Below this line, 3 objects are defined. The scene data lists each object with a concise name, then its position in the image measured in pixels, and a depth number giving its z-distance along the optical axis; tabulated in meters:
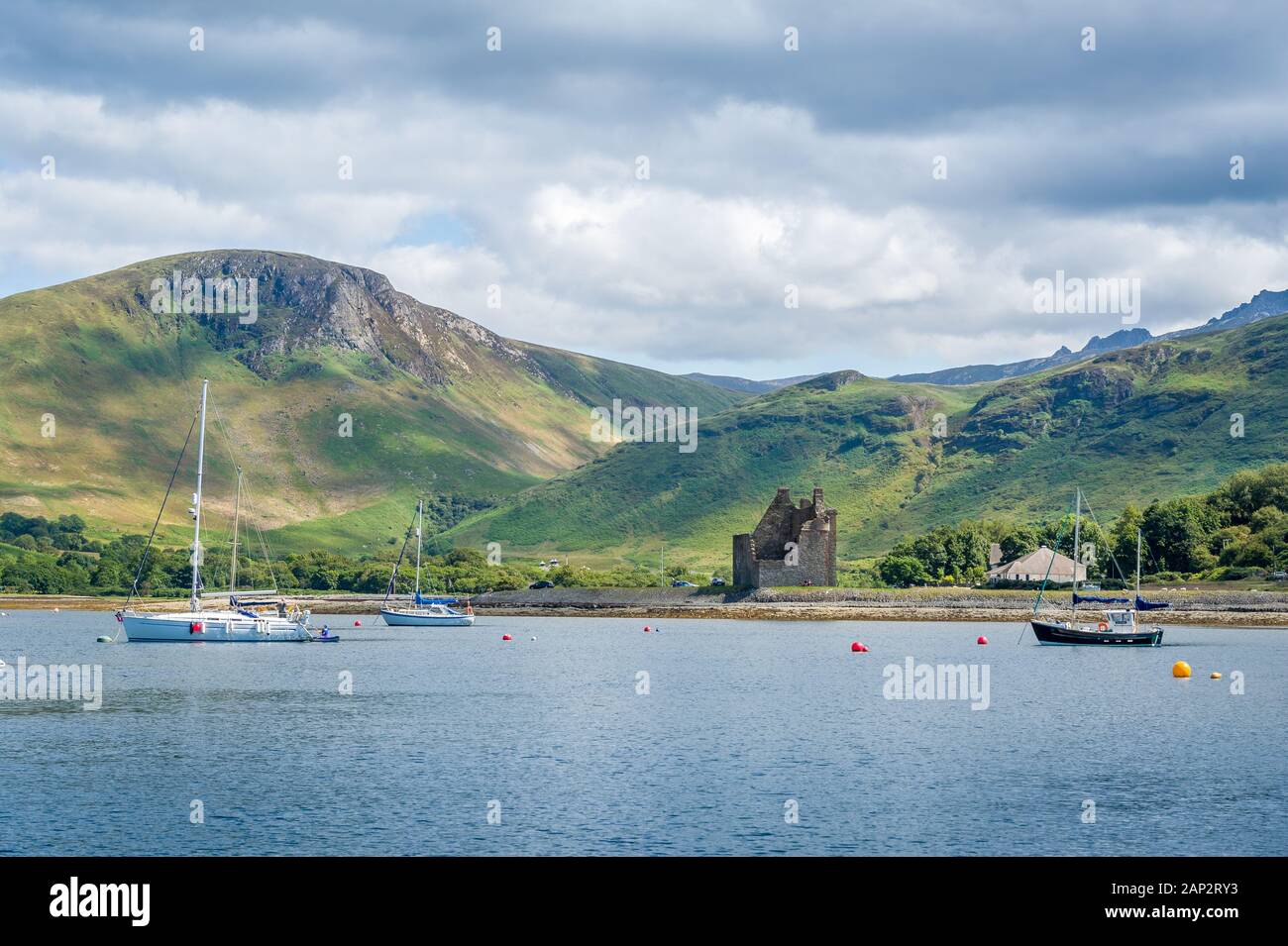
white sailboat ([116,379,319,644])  105.94
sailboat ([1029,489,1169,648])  111.12
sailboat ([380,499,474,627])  150.25
